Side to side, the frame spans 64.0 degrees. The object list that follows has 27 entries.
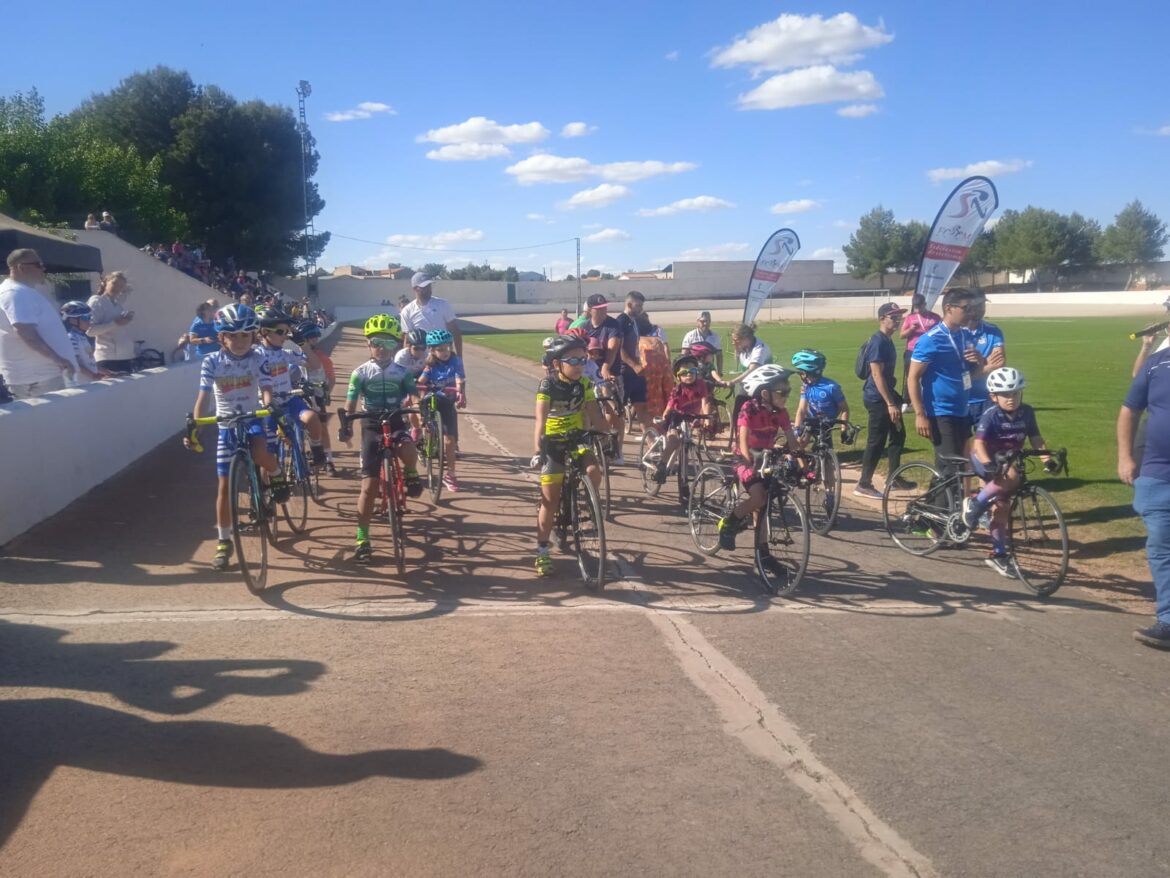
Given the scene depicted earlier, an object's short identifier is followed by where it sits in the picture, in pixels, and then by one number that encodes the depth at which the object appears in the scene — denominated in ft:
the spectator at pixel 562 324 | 48.63
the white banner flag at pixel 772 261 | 61.52
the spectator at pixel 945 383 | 26.66
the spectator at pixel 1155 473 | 18.49
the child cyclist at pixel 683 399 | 30.22
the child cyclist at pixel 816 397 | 28.76
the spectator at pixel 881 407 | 31.07
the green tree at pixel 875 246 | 312.09
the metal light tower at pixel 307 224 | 185.47
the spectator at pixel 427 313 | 35.88
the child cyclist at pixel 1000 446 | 22.70
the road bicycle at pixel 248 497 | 20.76
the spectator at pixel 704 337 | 33.52
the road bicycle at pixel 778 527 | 21.42
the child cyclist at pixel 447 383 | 31.17
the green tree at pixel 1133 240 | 298.76
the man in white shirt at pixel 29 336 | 27.32
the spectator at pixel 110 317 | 41.16
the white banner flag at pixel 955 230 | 38.50
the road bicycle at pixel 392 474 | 22.09
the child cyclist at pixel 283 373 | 26.48
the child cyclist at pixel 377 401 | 22.86
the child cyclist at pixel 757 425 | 22.63
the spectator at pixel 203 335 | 38.22
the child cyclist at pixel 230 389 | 21.72
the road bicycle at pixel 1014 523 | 22.21
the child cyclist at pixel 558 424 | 22.18
